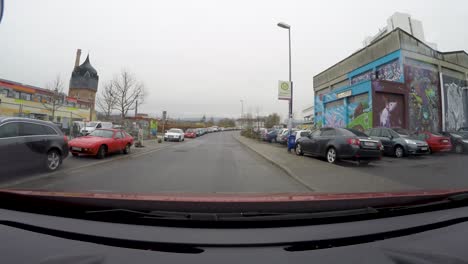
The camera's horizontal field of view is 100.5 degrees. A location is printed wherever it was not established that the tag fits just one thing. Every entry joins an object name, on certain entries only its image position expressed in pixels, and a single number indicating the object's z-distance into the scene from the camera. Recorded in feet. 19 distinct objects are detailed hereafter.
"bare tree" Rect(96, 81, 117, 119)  82.00
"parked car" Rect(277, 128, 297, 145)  58.47
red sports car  25.30
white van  66.97
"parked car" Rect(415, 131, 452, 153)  32.35
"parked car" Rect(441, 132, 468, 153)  34.88
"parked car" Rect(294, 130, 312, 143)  41.88
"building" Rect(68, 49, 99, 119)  155.43
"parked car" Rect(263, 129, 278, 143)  72.70
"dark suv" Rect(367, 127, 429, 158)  29.84
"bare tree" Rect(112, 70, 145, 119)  79.61
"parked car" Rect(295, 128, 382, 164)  23.15
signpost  45.19
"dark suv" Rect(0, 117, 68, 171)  14.78
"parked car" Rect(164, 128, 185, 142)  70.28
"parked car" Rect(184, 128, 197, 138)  105.70
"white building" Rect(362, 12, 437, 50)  128.88
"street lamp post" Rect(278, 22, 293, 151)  43.96
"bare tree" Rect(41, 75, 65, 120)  74.76
